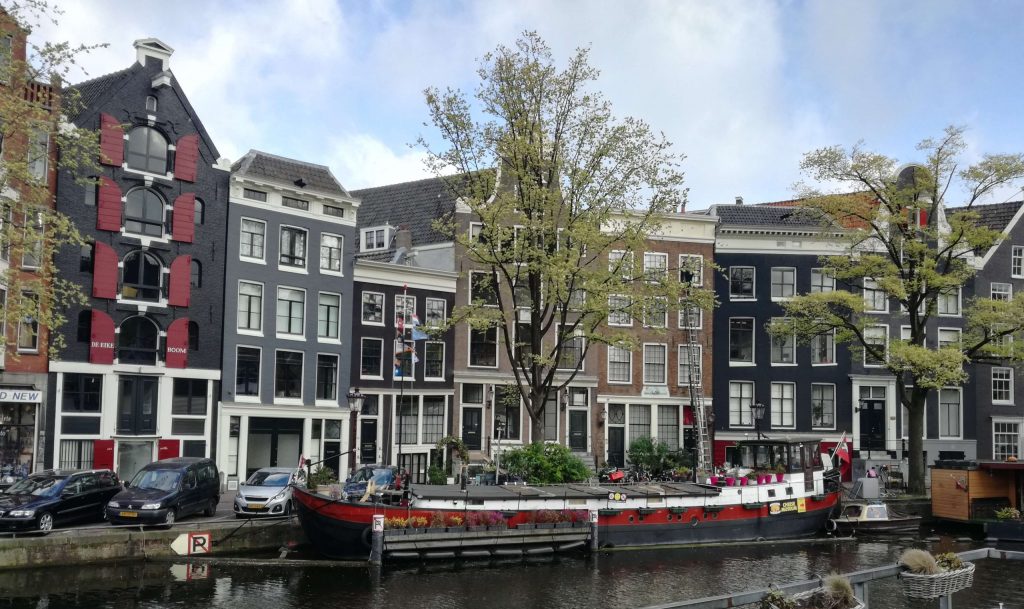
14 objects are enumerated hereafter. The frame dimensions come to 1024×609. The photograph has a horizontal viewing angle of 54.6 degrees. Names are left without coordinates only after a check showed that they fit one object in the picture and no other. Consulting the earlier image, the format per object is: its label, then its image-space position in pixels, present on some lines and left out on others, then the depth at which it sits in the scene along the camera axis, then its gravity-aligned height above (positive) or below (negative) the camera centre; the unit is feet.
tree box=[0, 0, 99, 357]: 81.10 +19.86
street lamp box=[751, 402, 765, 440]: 130.47 -2.59
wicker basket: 34.88 -6.70
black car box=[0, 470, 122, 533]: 85.35 -10.93
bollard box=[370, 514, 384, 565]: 89.10 -13.93
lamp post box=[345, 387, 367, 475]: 115.14 -2.76
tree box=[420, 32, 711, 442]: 109.50 +22.27
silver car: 101.45 -11.90
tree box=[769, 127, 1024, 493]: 133.08 +17.72
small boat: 123.03 -15.90
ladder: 161.27 -1.43
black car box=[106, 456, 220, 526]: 92.07 -10.97
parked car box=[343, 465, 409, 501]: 102.47 -10.38
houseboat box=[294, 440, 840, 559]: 90.94 -12.58
